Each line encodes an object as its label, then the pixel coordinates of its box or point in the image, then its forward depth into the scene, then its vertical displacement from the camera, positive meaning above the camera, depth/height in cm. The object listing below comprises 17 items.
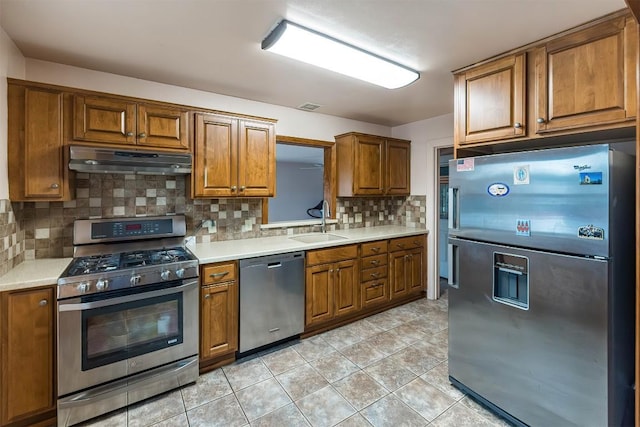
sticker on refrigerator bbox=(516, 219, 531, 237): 167 -8
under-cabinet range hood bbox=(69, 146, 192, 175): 200 +38
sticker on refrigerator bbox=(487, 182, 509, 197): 177 +15
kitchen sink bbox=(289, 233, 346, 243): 317 -28
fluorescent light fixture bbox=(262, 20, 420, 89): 178 +109
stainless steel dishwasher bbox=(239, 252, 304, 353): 243 -75
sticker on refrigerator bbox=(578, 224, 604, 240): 142 -10
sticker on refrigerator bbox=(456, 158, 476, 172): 196 +33
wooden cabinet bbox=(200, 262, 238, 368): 225 -79
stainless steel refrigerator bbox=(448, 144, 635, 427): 143 -40
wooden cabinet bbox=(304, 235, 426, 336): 284 -73
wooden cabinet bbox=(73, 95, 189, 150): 207 +68
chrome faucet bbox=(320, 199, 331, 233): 359 -2
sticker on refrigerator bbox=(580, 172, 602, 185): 142 +17
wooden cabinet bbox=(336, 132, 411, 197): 355 +62
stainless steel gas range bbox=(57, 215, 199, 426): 176 -73
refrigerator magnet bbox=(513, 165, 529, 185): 168 +22
